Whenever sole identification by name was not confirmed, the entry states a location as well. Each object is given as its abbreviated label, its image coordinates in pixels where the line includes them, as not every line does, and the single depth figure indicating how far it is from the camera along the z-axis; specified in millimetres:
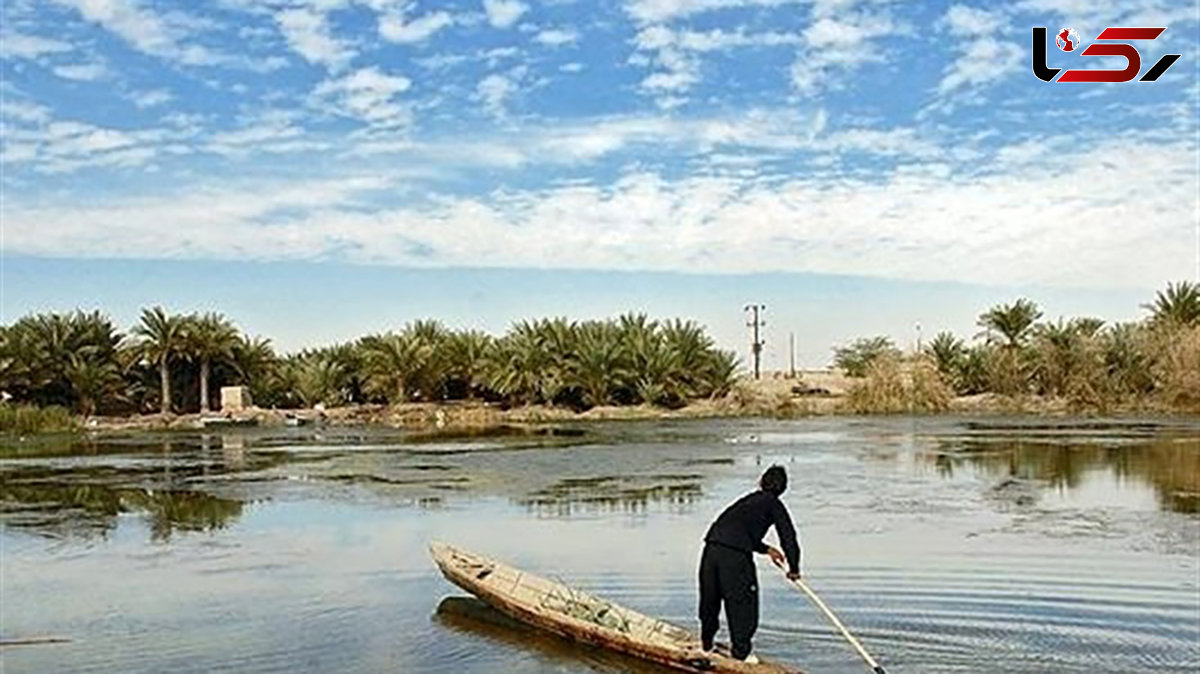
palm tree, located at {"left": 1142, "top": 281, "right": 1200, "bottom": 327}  58219
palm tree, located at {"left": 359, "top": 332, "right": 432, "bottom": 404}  62469
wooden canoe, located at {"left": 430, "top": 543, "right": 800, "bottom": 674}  11086
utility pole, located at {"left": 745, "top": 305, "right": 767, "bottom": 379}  82500
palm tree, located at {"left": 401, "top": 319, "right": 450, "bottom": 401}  62688
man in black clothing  10633
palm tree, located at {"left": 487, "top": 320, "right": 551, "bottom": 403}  60875
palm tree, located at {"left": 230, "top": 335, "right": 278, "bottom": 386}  63938
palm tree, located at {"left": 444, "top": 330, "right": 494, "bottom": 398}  63125
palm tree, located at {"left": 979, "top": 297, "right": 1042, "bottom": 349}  60906
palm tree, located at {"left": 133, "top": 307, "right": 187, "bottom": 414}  59469
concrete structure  62781
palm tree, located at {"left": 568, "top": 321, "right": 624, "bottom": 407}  60219
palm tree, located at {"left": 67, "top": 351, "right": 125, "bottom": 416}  58562
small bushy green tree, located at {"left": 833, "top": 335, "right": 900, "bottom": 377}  66275
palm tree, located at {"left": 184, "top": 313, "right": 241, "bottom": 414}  60531
